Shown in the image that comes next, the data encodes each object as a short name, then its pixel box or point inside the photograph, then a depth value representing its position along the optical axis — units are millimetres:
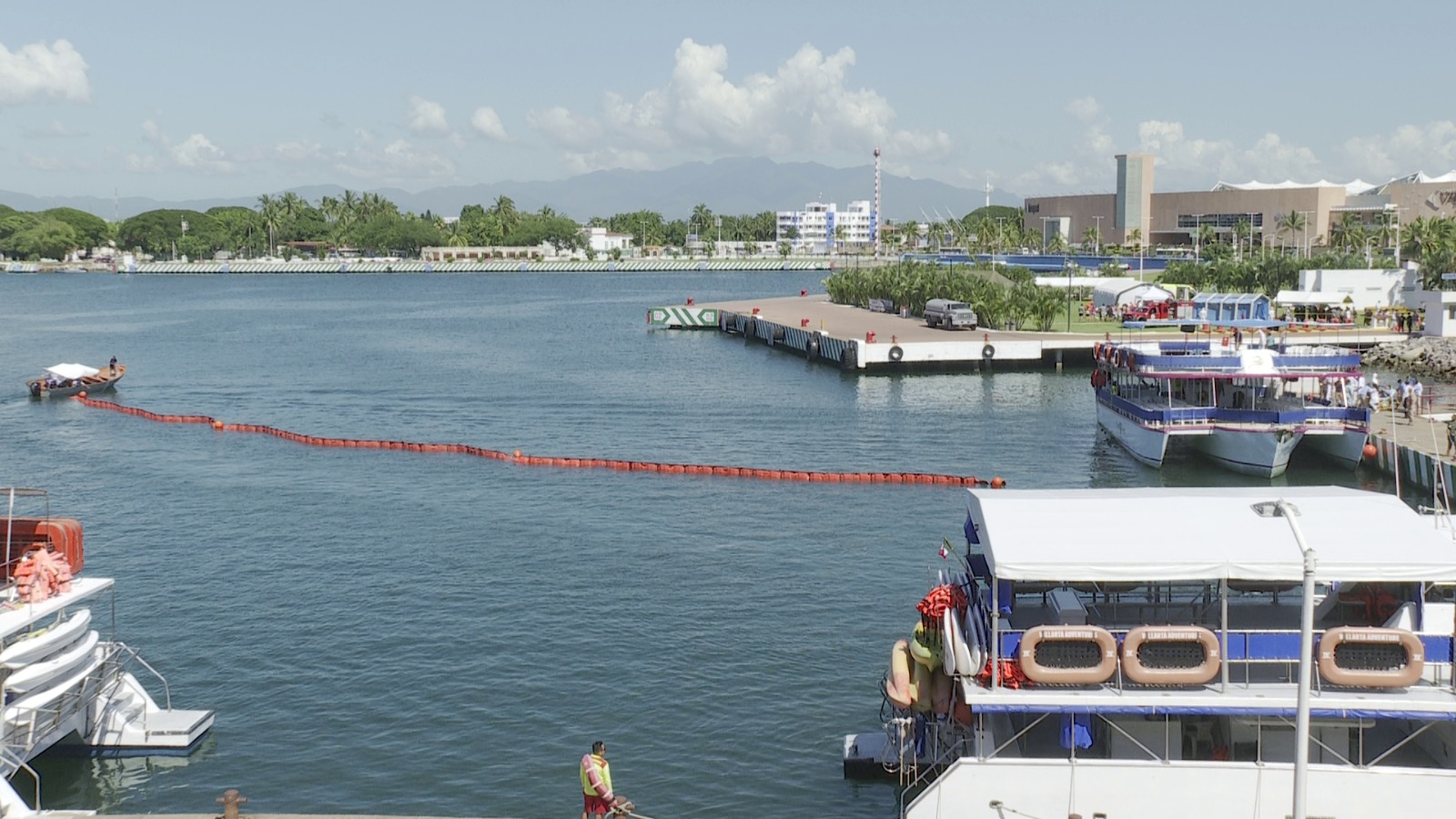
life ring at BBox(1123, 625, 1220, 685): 17172
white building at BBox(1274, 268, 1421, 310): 96812
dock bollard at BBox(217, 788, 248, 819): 17562
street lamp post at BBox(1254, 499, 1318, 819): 13148
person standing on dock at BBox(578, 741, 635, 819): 18875
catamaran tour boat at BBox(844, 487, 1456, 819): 17125
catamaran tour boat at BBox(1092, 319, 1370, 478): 47375
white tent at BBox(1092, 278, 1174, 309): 99644
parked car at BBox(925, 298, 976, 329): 95750
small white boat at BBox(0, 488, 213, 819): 20859
